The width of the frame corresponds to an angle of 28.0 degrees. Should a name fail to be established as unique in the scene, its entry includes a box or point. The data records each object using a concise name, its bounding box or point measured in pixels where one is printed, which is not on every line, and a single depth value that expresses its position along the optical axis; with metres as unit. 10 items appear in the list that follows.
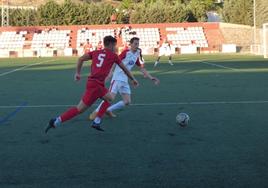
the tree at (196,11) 81.02
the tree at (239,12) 78.88
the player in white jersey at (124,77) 11.83
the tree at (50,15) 76.81
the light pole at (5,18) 71.31
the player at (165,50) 39.33
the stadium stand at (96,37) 65.00
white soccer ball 9.98
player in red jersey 9.51
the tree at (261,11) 71.53
